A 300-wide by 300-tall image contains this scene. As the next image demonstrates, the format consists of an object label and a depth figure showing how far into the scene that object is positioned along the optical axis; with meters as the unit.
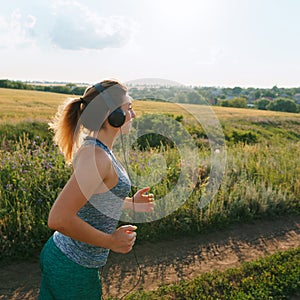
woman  1.77
